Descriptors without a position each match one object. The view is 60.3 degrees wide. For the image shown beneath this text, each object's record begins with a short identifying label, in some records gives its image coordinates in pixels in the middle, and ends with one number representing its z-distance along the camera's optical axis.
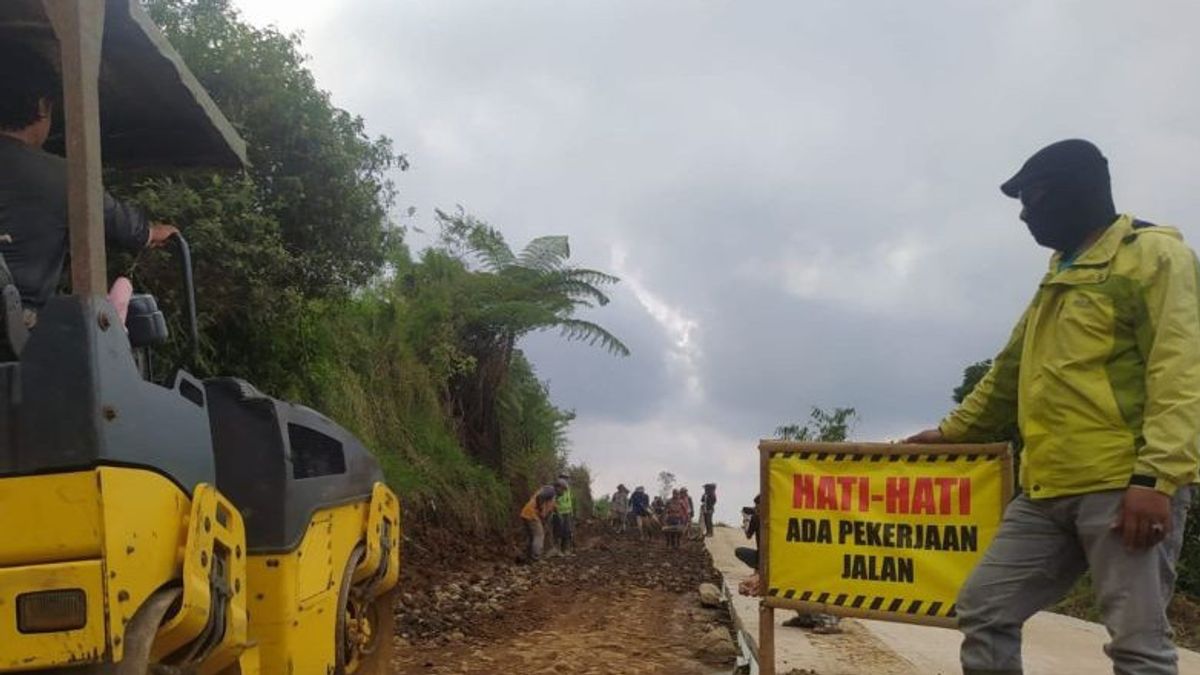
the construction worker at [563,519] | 20.98
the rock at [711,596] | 11.55
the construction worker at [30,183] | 2.48
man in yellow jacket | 2.54
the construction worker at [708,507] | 28.64
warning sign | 4.89
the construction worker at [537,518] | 17.81
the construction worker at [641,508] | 29.91
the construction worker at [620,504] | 32.72
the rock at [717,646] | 7.62
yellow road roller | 2.09
